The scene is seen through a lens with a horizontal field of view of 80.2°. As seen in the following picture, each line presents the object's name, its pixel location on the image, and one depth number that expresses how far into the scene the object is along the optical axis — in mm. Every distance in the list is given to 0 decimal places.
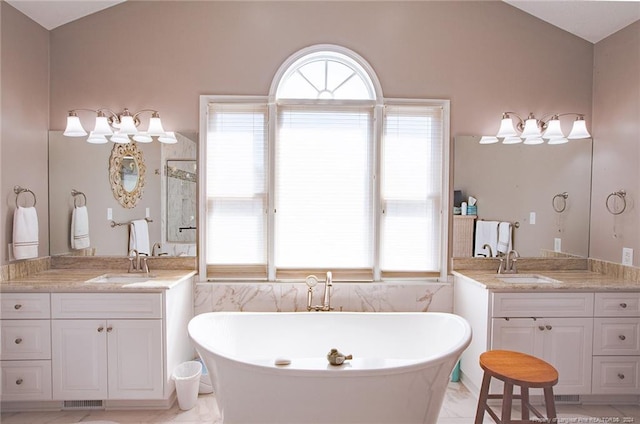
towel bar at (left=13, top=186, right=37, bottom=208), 2565
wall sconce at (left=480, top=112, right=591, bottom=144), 2828
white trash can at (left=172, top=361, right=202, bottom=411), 2459
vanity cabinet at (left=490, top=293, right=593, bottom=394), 2471
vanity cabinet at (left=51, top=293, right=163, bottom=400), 2371
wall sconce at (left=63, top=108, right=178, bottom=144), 2750
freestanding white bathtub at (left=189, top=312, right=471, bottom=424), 1831
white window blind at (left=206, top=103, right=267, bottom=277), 2908
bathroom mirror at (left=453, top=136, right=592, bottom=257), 2957
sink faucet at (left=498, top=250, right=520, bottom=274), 2891
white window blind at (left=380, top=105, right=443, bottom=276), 2945
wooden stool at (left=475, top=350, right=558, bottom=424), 1809
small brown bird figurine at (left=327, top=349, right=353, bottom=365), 1933
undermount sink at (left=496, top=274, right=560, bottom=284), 2744
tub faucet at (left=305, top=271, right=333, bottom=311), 2734
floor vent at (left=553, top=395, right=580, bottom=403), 2572
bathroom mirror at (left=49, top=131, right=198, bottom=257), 2869
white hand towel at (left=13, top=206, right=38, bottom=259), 2498
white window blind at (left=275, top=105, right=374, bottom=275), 2916
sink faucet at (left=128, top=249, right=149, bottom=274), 2830
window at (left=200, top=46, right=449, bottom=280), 2904
